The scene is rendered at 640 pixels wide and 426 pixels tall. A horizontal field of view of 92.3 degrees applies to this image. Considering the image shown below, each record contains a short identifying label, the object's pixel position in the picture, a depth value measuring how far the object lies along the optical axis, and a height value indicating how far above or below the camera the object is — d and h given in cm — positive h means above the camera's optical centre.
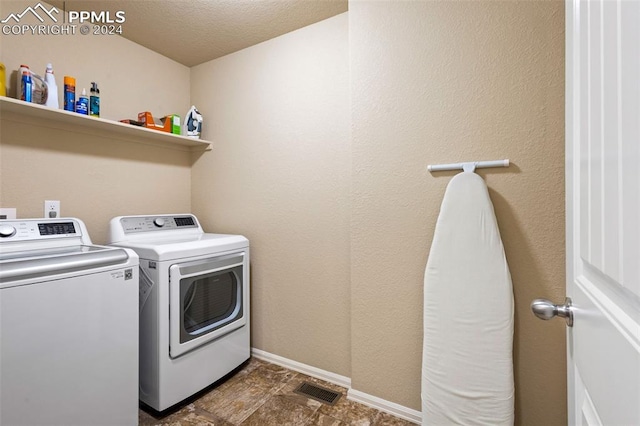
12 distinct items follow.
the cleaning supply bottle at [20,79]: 165 +74
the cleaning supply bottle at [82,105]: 185 +65
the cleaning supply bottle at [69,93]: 181 +71
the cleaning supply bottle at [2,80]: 158 +70
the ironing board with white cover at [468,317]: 132 -47
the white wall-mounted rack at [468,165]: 140 +22
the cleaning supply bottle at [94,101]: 194 +71
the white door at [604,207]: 37 +1
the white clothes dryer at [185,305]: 171 -57
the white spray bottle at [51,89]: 172 +71
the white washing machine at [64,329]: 117 -50
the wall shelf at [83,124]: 166 +57
